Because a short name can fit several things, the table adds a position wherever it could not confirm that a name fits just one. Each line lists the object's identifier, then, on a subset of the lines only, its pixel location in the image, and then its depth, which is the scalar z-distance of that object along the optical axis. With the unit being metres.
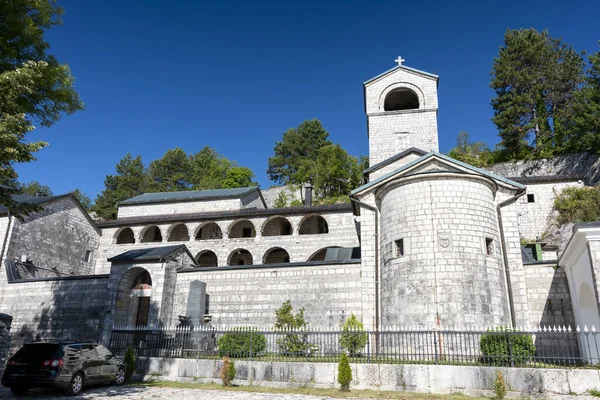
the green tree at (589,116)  28.49
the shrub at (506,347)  9.70
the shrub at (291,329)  11.55
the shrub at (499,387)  8.59
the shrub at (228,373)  10.62
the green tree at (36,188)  58.12
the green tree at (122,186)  47.06
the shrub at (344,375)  9.59
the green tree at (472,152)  36.09
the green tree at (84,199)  58.99
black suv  8.83
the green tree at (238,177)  47.59
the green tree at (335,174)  40.78
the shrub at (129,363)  11.37
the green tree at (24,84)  9.36
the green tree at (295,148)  51.56
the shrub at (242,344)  11.68
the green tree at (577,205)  24.34
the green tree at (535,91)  33.97
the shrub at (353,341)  11.28
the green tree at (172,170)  53.47
